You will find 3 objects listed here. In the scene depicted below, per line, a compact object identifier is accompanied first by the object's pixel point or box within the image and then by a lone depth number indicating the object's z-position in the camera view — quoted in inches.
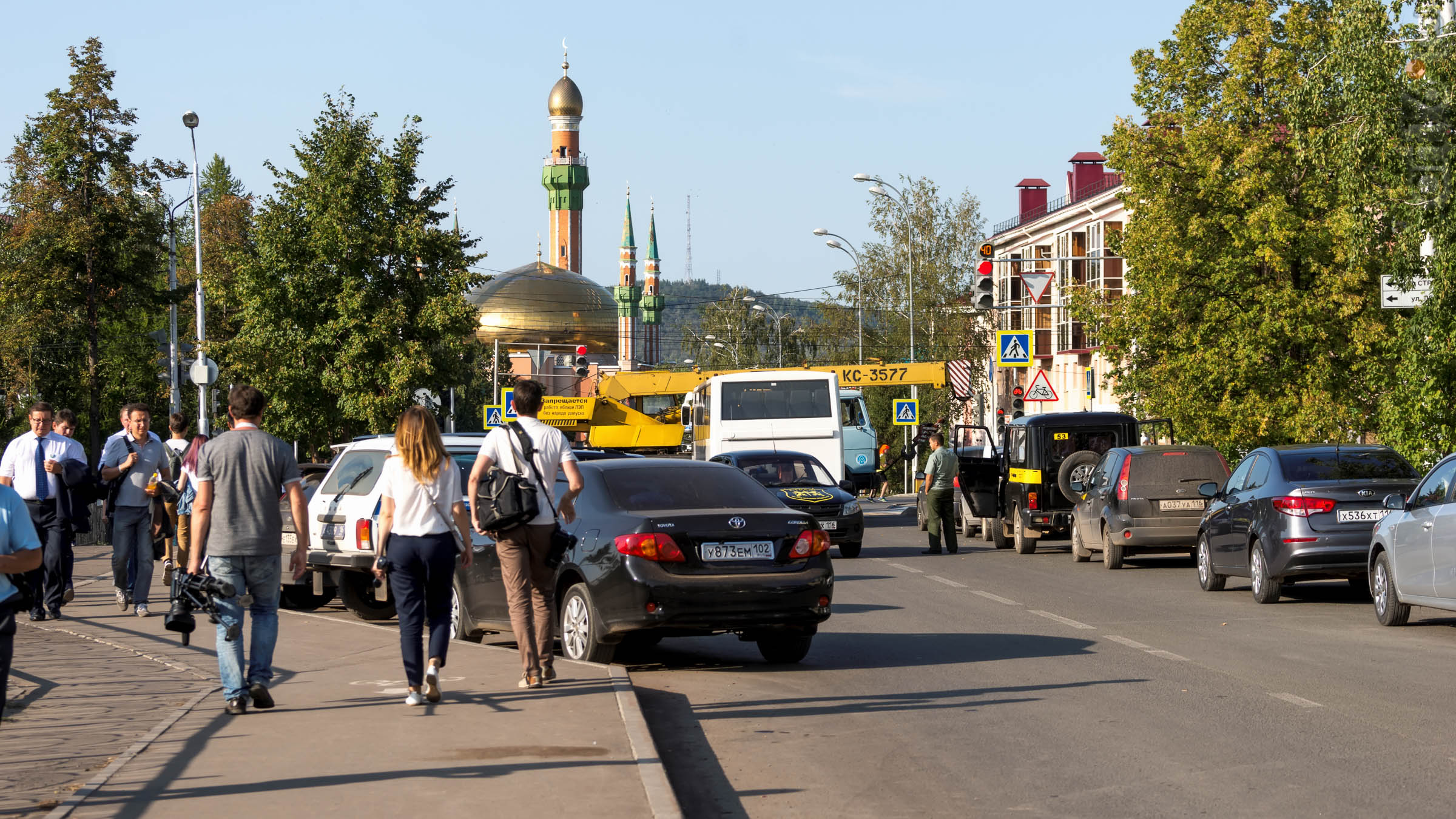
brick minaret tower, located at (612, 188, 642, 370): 7367.1
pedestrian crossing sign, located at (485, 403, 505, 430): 1932.5
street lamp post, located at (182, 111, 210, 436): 1957.4
